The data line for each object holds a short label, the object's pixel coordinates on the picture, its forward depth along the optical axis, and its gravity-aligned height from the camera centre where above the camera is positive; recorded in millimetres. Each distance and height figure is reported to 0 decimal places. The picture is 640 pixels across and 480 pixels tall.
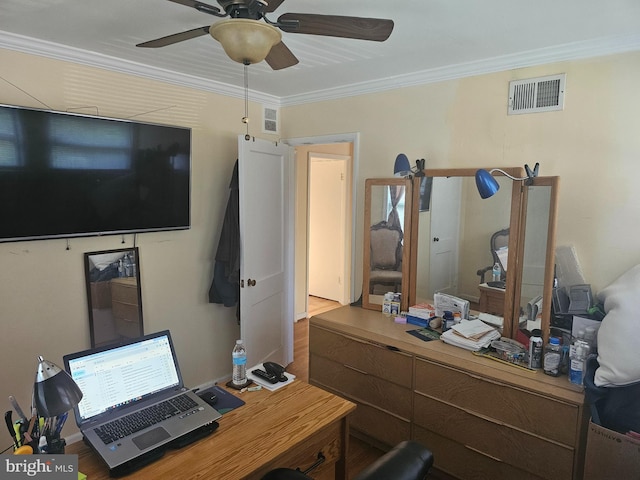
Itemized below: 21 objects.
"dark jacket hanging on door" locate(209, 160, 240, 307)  3270 -477
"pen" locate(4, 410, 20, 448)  1274 -720
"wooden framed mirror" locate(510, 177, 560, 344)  2242 -316
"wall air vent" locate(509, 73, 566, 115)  2381 +605
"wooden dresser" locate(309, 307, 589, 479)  1981 -1102
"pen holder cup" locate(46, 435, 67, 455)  1301 -786
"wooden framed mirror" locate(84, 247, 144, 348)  2719 -675
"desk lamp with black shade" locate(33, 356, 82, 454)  1196 -578
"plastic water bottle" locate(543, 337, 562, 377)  2084 -793
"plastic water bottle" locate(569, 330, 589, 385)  1979 -757
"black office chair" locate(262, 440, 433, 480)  1002 -674
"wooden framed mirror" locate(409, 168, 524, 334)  2467 -274
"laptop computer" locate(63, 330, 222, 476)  1439 -817
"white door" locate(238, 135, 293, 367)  3195 -446
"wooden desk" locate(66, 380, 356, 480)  1389 -898
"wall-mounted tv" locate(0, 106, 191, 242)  2264 +107
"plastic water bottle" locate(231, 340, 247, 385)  1923 -780
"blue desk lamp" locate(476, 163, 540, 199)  2316 +89
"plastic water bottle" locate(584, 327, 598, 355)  2057 -683
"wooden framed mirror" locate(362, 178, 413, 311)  2941 -306
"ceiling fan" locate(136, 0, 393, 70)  1324 +589
